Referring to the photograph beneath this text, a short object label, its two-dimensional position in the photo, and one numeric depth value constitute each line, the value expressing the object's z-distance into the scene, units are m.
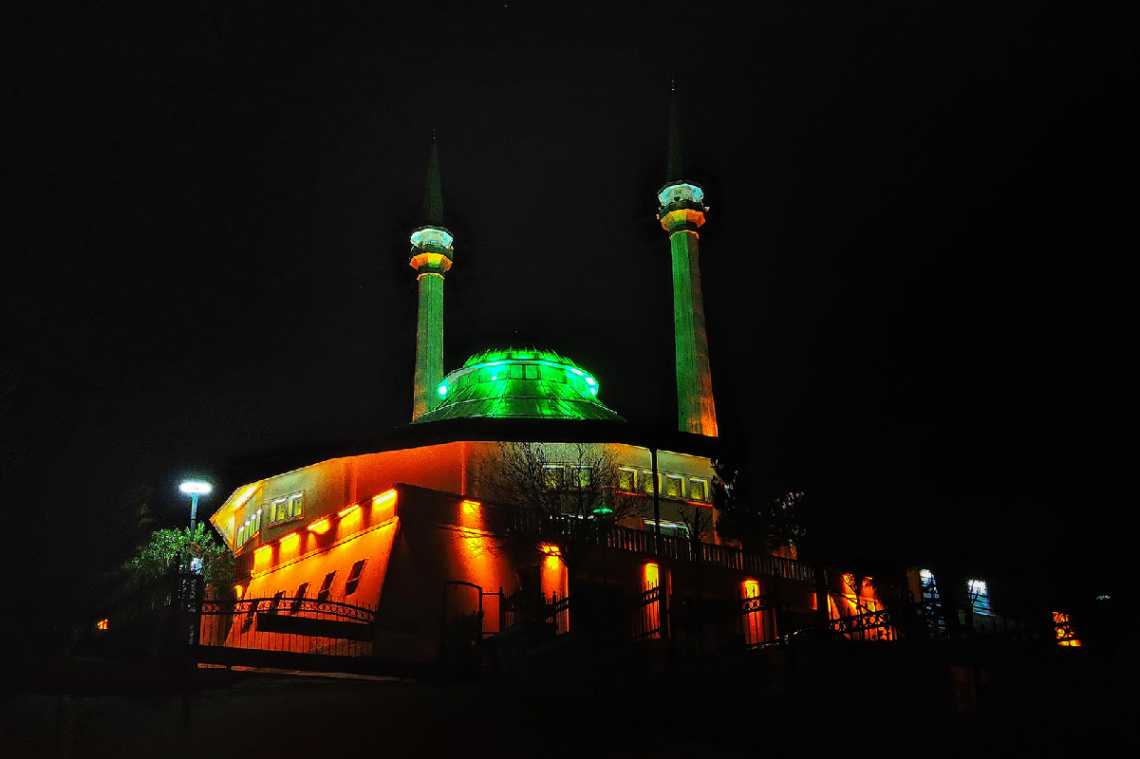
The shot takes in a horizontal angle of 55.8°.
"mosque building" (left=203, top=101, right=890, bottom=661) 25.31
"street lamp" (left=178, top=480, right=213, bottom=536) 29.33
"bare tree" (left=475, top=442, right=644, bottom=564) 26.20
